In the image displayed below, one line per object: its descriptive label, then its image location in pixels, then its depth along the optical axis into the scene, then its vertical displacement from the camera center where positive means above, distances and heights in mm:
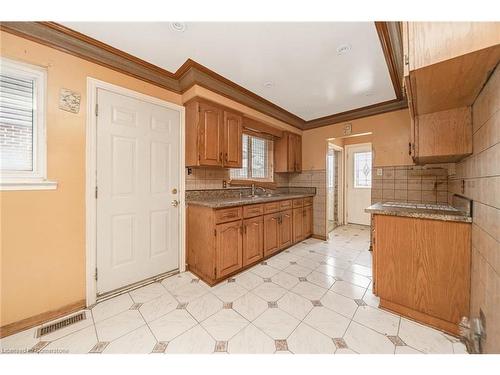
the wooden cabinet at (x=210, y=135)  2375 +671
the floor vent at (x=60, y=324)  1468 -1108
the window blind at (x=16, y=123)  1479 +496
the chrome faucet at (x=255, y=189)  3428 -46
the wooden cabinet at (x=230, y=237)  2172 -652
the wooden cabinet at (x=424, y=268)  1441 -660
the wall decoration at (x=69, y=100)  1669 +751
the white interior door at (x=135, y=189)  1897 -35
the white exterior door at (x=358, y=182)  4859 +127
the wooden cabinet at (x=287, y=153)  3826 +671
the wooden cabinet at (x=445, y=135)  1590 +466
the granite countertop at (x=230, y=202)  2165 -193
